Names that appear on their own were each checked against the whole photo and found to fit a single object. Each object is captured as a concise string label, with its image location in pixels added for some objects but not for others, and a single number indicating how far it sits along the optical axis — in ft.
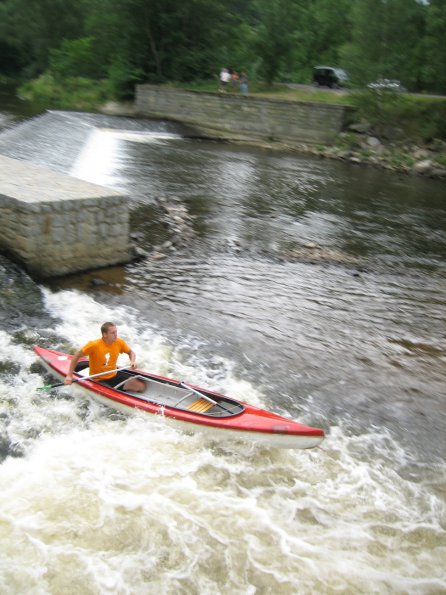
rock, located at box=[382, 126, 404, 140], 83.41
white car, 84.99
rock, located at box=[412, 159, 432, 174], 74.74
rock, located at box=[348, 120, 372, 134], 85.71
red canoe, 18.19
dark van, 110.73
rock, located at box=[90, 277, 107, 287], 30.07
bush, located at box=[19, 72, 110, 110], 116.88
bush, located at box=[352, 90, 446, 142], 82.12
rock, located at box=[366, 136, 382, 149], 82.38
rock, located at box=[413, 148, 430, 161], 78.22
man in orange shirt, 20.29
